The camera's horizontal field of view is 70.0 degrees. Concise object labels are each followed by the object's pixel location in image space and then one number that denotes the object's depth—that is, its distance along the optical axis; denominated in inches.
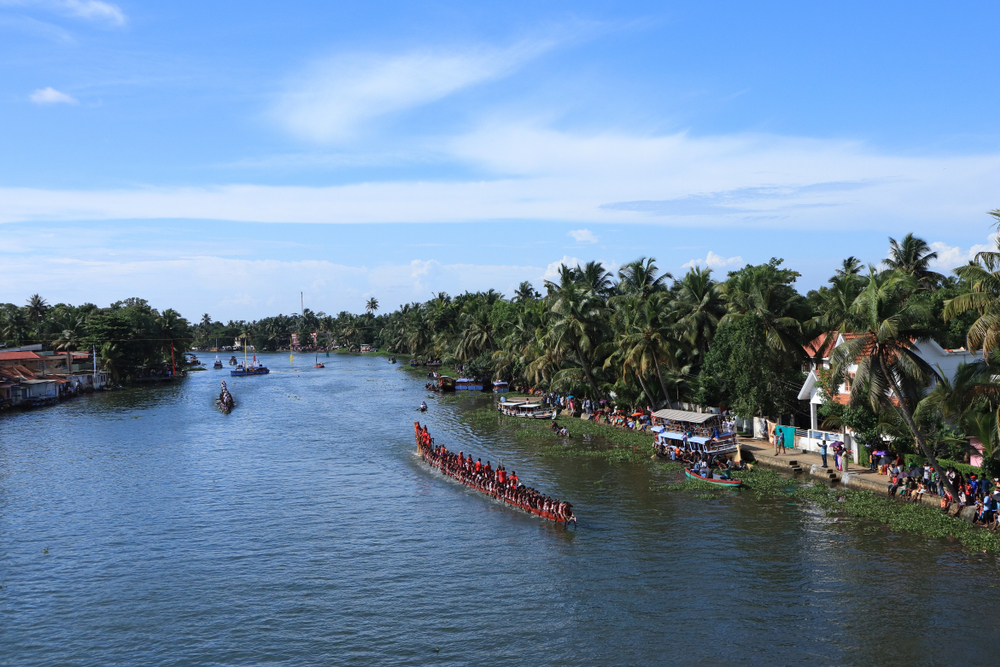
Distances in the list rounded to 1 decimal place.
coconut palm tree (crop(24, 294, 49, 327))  5753.0
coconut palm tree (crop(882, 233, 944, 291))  2460.6
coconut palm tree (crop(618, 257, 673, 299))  2659.9
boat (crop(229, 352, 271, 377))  5506.4
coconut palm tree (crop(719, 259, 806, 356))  1793.8
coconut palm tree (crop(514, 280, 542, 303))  4906.0
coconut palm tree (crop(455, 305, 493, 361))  4269.2
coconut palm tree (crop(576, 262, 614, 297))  3267.7
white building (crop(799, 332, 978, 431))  1491.1
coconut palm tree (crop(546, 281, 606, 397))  2352.4
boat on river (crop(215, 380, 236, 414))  3257.4
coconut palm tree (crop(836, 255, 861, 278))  2824.6
